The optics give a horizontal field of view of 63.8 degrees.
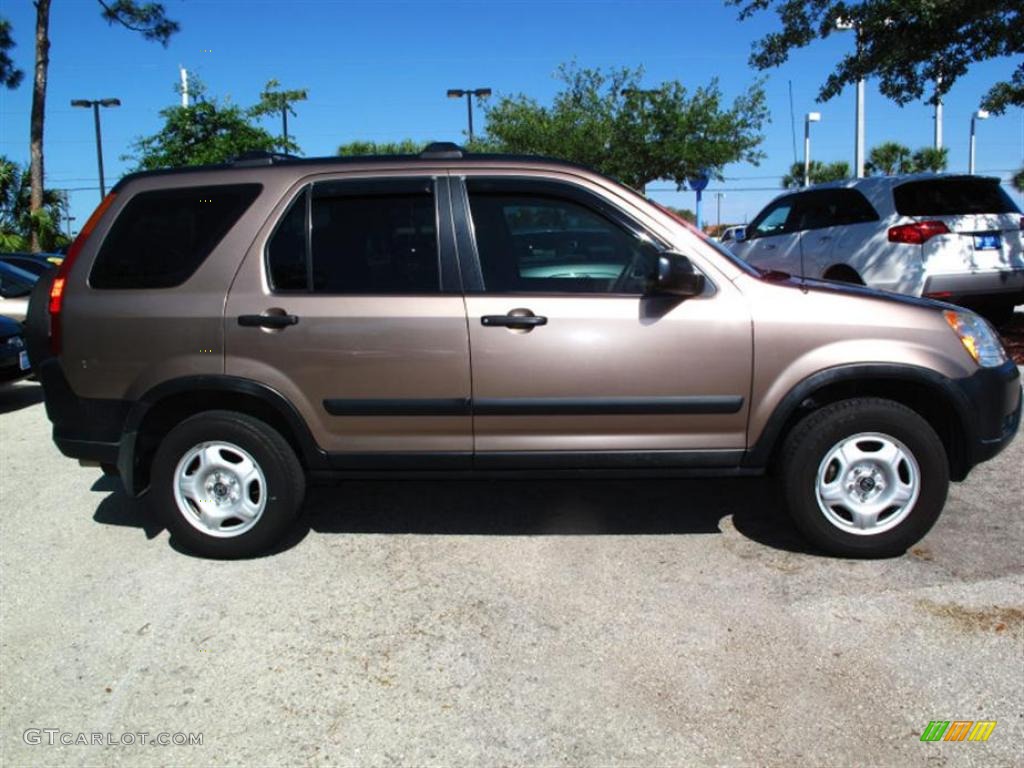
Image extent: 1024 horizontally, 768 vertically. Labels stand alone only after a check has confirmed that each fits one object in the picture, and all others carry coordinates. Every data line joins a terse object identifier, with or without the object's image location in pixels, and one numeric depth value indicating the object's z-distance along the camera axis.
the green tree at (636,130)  26.53
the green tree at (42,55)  19.20
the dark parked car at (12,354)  8.00
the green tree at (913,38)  8.59
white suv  7.89
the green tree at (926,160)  42.72
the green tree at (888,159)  45.81
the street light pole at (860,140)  20.44
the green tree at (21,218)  19.81
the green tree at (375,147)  42.00
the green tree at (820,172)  47.69
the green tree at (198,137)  16.27
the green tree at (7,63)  21.94
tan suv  3.67
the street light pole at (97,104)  34.47
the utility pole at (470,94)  29.56
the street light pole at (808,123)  28.97
